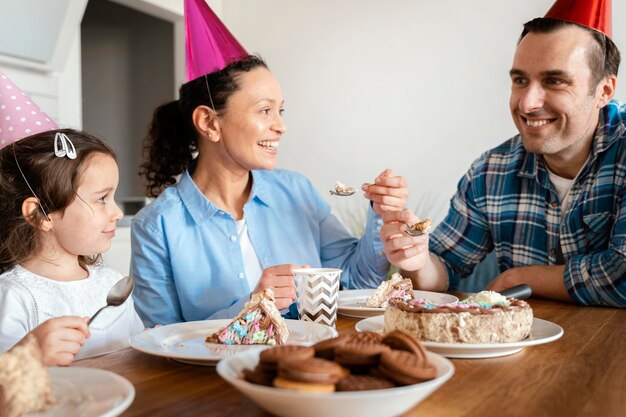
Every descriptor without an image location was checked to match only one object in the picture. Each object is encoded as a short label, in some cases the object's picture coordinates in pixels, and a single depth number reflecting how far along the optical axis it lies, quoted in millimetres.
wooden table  711
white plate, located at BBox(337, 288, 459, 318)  1289
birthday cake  944
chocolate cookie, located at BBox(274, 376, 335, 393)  591
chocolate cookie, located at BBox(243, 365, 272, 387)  639
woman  1609
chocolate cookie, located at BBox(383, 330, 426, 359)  673
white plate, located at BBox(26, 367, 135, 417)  645
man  1739
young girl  1300
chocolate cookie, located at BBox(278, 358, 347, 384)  594
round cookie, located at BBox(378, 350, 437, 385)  623
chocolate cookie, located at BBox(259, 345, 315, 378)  626
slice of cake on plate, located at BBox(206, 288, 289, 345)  963
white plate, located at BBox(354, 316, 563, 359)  909
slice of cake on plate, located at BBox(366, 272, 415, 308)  1277
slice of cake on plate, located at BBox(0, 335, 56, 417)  658
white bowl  579
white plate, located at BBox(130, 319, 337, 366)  877
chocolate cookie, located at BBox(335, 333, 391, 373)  643
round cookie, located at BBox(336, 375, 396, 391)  605
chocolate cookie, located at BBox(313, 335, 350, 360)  655
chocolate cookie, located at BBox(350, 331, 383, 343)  688
